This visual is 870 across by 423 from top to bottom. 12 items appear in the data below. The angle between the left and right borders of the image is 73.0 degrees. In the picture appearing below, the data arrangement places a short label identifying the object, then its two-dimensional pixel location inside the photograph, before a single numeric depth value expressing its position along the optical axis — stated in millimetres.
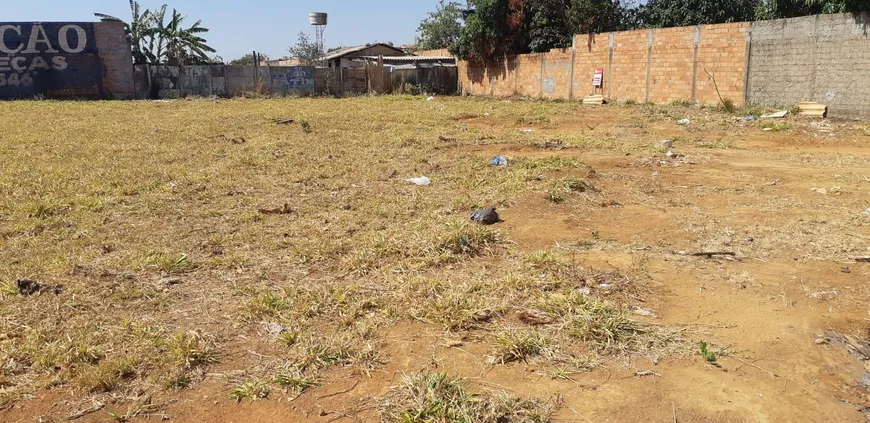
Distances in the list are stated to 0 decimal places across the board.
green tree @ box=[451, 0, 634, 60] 18688
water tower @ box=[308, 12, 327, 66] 26703
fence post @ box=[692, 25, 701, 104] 14195
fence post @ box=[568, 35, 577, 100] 18312
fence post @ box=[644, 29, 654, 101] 15625
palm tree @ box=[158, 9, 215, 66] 26062
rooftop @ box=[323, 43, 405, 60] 31930
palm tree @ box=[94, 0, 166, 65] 25609
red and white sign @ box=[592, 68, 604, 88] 17375
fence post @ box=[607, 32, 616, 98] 16875
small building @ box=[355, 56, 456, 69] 26000
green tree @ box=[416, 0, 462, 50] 37531
